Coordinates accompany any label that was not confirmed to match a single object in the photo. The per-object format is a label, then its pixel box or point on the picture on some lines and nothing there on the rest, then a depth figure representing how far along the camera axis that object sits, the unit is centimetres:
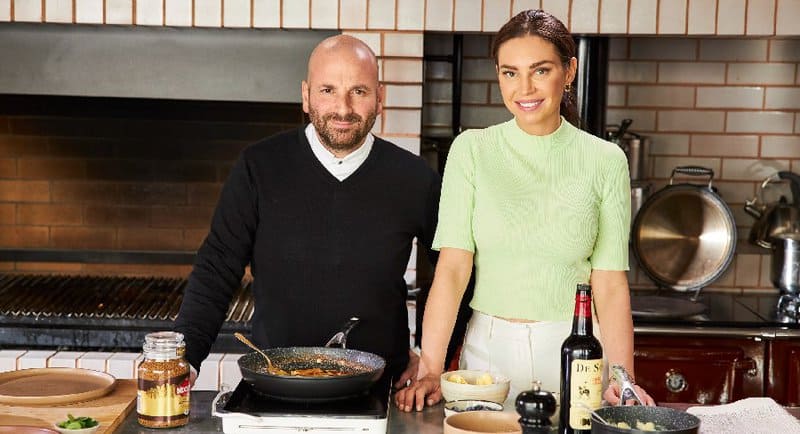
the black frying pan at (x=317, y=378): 201
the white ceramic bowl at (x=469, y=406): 204
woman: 241
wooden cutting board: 209
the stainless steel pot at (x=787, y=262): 409
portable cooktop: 196
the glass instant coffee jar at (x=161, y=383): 204
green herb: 204
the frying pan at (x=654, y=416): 184
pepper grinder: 199
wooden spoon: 211
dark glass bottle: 196
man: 262
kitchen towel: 213
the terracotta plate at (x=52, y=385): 223
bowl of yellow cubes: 213
